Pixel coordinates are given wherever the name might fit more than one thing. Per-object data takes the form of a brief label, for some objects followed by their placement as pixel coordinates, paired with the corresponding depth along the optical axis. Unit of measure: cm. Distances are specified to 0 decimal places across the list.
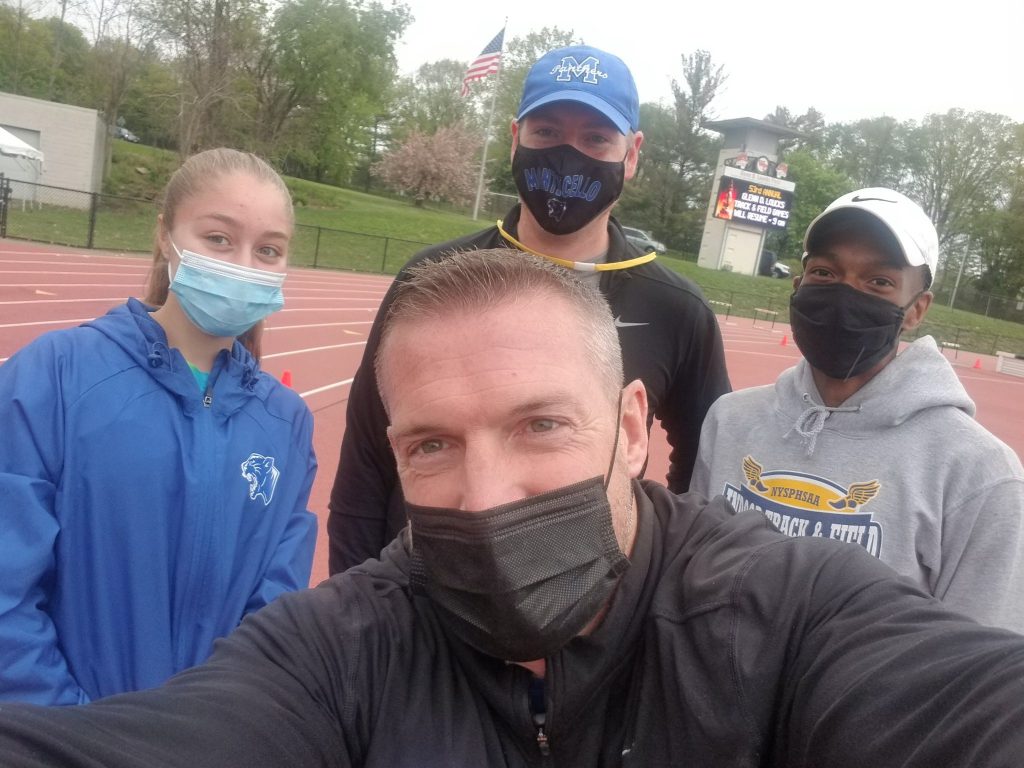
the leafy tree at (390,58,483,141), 5575
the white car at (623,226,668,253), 4051
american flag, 2542
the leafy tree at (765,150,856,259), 5653
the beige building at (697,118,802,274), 4122
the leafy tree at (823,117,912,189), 6103
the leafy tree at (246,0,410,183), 3959
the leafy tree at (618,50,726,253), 5041
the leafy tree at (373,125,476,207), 4631
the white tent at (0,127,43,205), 2189
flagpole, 4077
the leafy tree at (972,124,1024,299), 4838
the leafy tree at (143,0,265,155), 2458
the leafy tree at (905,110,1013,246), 4956
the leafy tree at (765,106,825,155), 6656
